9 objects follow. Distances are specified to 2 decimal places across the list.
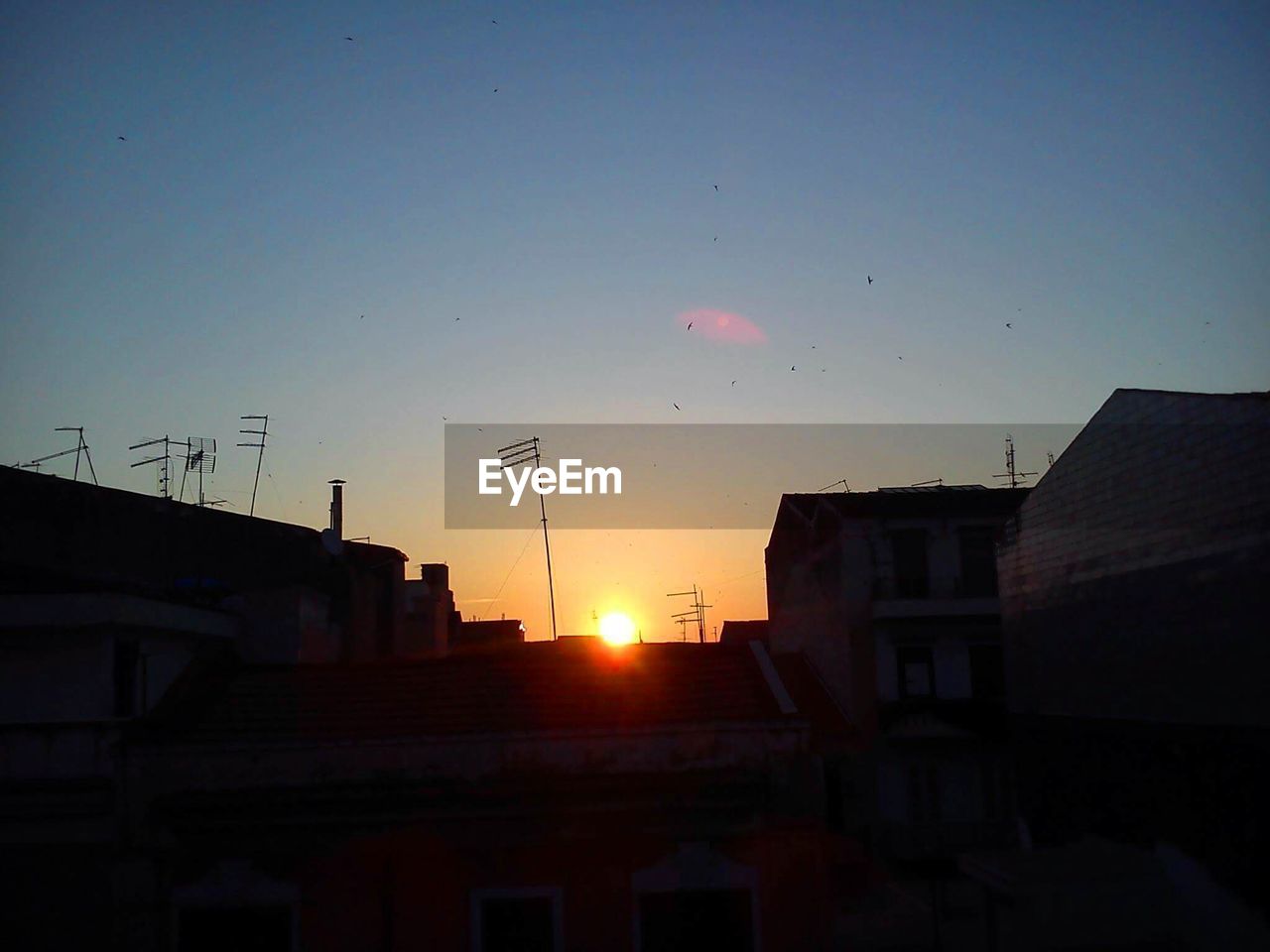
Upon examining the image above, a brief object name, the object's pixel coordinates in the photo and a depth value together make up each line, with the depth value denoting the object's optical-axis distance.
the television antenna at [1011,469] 39.74
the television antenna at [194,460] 30.09
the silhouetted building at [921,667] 32.12
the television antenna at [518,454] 32.56
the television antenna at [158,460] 30.33
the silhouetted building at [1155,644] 15.44
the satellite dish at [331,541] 28.83
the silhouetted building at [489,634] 53.16
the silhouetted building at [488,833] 14.05
